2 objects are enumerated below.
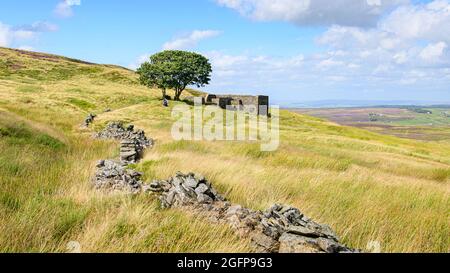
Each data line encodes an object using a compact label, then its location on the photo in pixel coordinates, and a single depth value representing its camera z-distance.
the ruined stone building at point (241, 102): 77.25
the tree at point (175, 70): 73.94
